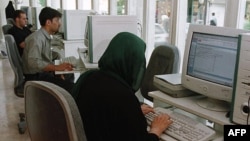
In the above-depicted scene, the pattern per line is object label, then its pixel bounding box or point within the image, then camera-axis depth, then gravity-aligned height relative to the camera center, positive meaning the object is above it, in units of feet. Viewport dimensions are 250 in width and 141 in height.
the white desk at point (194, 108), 4.75 -1.65
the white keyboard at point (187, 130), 4.50 -1.83
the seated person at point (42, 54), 9.08 -1.23
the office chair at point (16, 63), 8.80 -1.45
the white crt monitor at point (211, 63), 4.81 -0.83
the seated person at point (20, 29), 13.97 -0.67
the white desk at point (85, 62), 9.25 -1.53
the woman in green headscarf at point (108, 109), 4.02 -1.29
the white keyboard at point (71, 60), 9.94 -1.56
